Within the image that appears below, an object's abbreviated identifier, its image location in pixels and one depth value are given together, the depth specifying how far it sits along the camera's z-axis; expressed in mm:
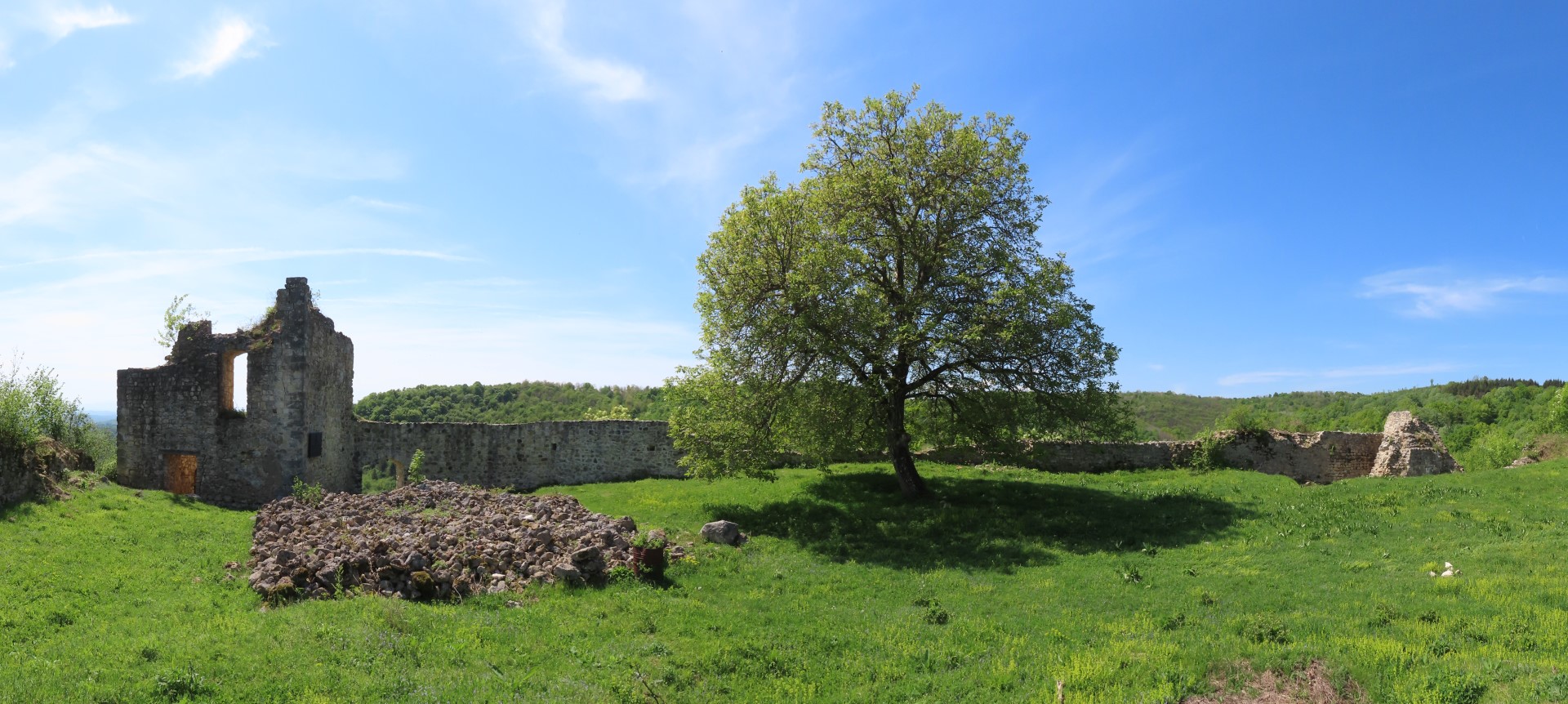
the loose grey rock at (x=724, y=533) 15586
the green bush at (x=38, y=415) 16156
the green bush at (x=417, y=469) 23783
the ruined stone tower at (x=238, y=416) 21078
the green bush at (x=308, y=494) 19123
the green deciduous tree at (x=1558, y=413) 31456
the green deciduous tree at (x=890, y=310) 18359
